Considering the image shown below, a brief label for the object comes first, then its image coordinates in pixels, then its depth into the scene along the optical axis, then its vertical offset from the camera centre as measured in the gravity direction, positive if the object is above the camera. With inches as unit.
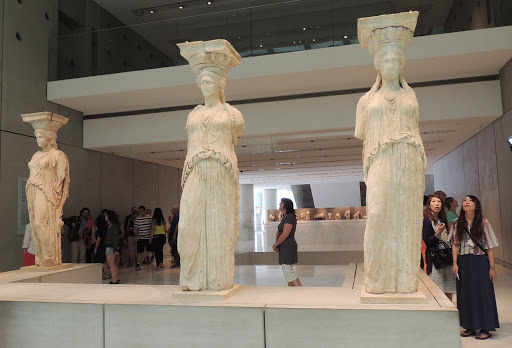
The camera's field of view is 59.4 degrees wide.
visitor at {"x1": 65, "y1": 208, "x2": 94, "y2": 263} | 422.6 -17.3
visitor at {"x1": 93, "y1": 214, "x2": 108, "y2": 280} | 390.9 -20.7
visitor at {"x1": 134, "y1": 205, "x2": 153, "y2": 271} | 459.2 -15.6
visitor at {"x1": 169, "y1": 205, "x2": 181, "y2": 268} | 449.7 -24.8
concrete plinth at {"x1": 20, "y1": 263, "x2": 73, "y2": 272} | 267.0 -30.2
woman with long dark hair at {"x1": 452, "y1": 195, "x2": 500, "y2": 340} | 201.8 -28.6
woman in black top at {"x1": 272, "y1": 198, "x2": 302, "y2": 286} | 275.1 -19.6
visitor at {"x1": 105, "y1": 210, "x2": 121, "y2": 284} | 379.2 -23.6
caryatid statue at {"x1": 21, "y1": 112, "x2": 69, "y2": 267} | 266.7 +16.9
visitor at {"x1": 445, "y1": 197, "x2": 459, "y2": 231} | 271.8 -0.8
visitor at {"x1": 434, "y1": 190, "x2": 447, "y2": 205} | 259.6 +6.8
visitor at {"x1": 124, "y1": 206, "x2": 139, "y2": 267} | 507.0 -22.3
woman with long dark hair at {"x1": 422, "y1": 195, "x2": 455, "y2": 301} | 221.8 -15.5
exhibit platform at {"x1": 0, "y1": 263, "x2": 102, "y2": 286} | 240.7 -32.5
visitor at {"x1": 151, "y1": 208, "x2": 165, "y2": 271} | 475.8 -24.7
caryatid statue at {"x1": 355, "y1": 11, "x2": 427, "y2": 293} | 152.0 +13.0
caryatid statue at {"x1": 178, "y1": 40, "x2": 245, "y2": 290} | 172.1 +10.5
